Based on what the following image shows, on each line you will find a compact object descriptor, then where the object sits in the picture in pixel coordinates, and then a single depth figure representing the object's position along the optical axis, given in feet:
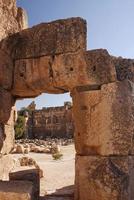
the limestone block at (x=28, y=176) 20.45
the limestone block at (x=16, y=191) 15.83
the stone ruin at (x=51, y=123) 114.21
